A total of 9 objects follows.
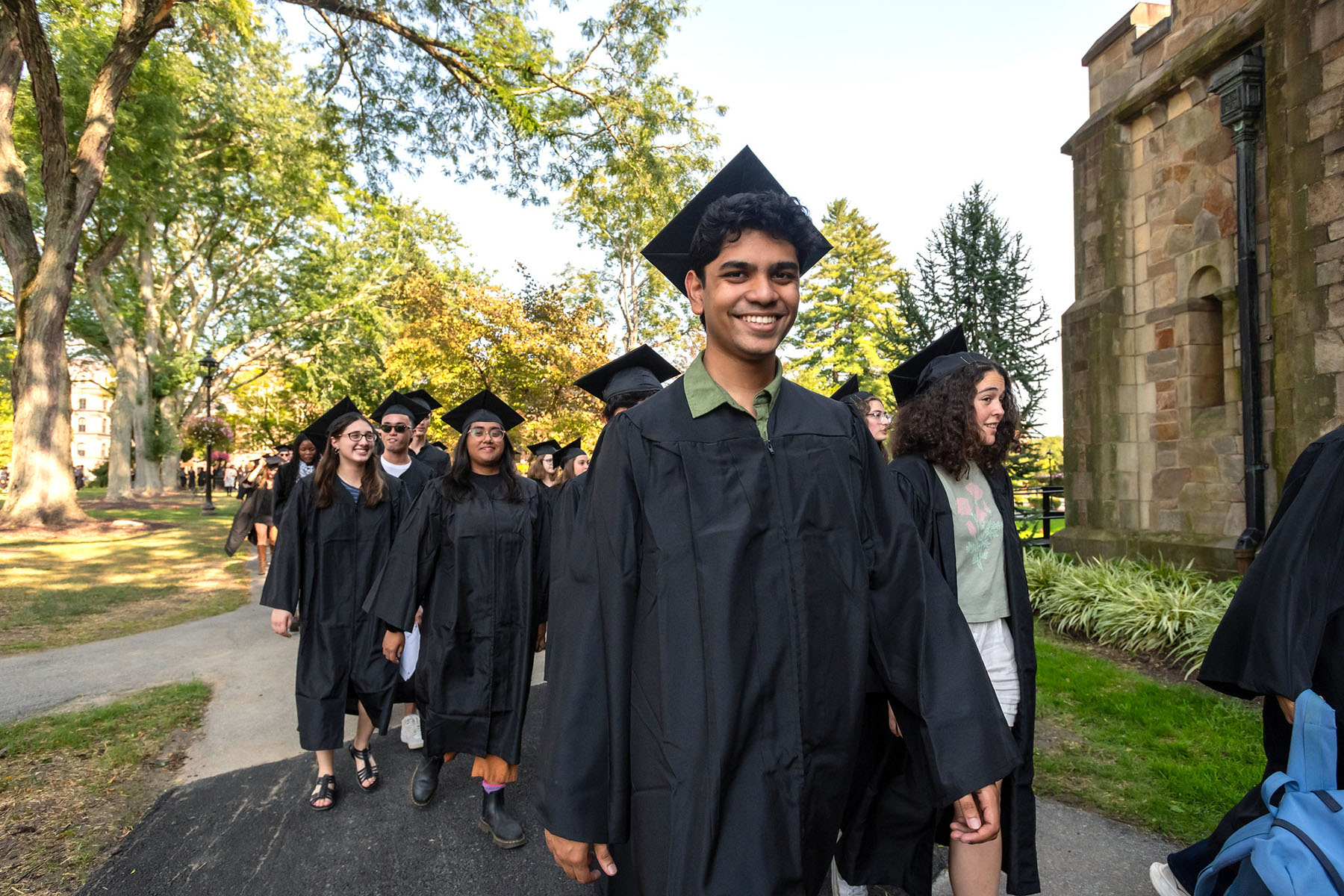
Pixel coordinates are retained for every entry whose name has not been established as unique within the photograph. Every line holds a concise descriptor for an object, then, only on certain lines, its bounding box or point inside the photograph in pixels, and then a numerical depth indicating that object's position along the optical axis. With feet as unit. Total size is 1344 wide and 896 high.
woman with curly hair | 8.25
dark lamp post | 78.23
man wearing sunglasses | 17.67
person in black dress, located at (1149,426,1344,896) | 6.99
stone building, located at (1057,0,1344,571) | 20.12
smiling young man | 4.99
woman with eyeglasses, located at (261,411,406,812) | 13.03
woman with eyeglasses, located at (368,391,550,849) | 12.26
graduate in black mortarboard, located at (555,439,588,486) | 20.74
